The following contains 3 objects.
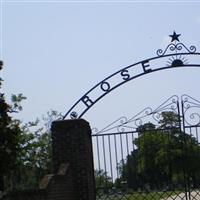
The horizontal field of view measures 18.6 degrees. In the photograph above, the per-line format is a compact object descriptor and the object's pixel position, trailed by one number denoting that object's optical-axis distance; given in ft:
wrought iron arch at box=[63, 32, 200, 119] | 47.93
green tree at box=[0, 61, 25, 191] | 47.11
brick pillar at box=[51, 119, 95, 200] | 45.27
